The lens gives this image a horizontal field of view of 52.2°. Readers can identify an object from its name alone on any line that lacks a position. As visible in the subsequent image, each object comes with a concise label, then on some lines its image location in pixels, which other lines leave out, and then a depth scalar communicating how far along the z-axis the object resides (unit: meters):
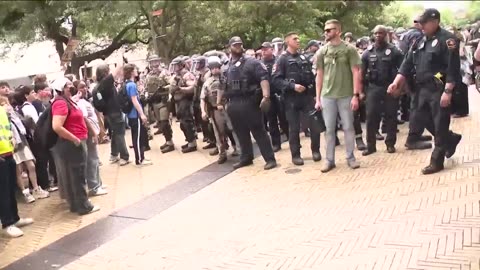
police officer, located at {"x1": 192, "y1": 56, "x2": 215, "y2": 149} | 8.01
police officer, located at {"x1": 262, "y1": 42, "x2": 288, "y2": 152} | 7.65
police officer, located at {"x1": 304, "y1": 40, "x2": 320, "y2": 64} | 6.73
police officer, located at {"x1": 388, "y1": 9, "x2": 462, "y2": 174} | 4.91
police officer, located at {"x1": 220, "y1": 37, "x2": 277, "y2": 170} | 6.25
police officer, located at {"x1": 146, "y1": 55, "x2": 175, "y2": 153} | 8.62
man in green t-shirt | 5.71
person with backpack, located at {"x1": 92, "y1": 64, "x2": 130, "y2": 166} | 7.15
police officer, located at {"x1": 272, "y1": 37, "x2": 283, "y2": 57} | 6.68
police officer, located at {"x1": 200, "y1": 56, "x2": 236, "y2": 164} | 7.27
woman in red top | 5.23
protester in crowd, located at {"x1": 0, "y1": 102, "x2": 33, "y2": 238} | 5.10
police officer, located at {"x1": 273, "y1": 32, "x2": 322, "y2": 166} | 6.39
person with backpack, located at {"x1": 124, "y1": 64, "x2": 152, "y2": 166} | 7.46
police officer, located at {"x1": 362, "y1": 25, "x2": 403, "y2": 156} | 6.49
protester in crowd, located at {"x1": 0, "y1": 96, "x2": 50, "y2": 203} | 6.07
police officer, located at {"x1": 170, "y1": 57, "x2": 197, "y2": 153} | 8.21
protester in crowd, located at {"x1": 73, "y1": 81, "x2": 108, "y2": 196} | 6.27
